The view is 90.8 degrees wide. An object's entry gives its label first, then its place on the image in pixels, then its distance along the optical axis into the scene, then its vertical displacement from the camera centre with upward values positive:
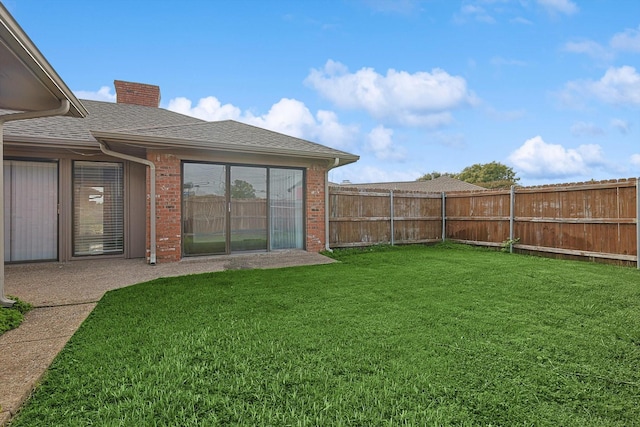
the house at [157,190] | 6.48 +0.48
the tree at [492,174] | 39.66 +4.84
